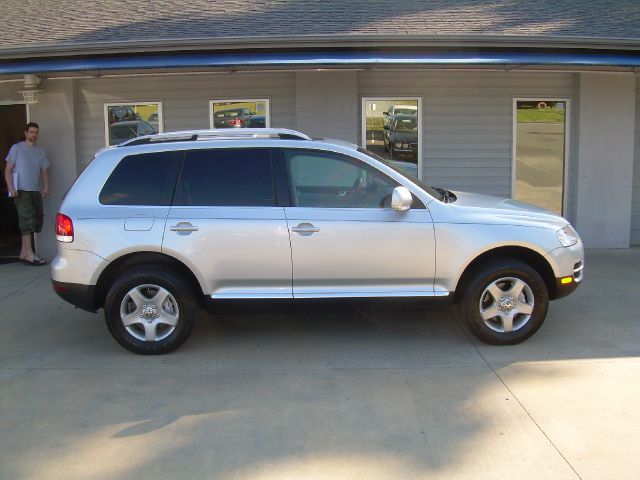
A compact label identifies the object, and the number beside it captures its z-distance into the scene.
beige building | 9.84
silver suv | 5.94
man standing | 9.44
